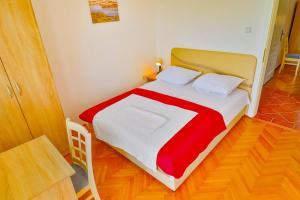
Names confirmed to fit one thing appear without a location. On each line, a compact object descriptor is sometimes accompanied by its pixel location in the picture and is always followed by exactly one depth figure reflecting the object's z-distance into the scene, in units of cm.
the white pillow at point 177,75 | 303
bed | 181
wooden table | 113
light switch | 255
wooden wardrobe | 176
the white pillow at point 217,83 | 255
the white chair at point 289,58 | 415
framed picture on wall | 269
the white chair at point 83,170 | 140
